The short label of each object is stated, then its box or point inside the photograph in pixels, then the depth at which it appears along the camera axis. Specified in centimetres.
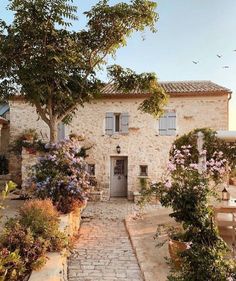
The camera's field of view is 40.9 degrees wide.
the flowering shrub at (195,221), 403
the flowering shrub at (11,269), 355
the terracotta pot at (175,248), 506
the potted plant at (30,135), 1498
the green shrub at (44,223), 495
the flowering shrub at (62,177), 769
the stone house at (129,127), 1542
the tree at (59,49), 927
